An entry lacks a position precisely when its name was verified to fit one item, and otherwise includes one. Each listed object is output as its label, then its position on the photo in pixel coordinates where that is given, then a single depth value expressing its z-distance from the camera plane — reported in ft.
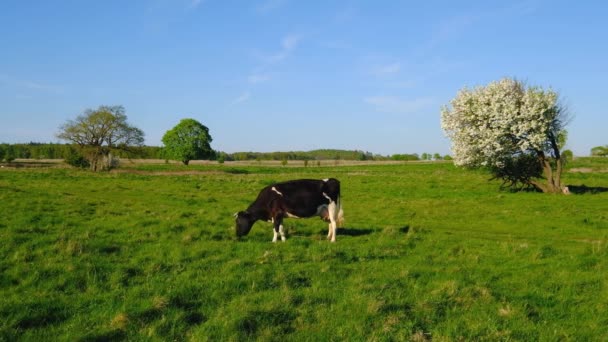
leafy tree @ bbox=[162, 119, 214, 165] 310.24
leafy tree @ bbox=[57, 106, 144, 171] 244.01
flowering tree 108.47
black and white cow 51.93
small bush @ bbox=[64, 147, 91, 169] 251.80
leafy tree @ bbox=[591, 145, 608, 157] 382.01
